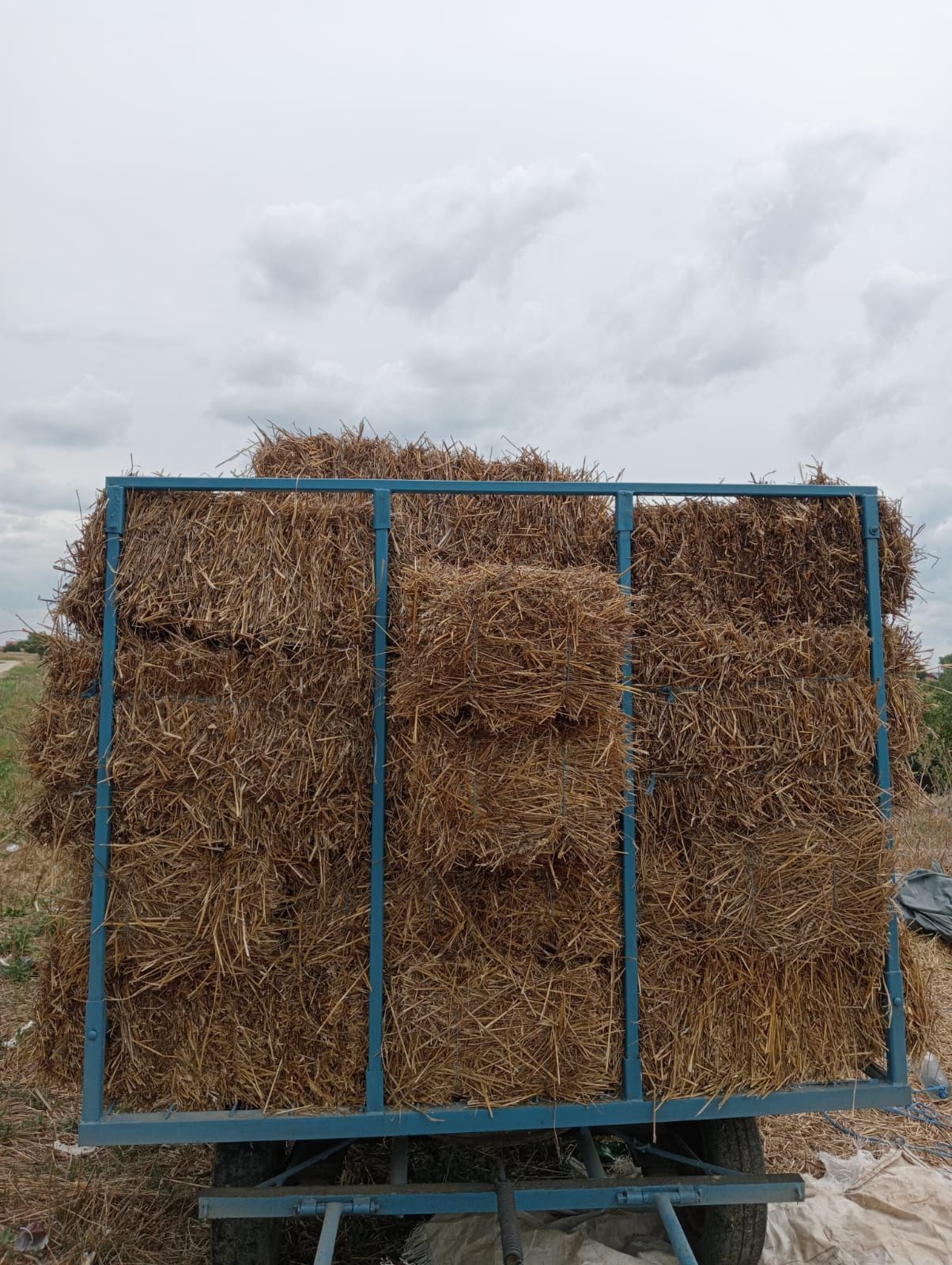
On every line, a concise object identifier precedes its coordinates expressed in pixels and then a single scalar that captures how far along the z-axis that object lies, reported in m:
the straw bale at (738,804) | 3.55
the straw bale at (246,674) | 3.43
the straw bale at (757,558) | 3.70
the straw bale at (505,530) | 3.59
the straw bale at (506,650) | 3.09
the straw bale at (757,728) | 3.56
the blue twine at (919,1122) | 4.92
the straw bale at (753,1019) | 3.53
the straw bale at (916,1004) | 3.83
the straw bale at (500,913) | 3.37
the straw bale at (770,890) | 3.54
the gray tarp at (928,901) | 7.94
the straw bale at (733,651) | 3.60
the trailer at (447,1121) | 3.34
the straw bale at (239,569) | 3.44
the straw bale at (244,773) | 3.38
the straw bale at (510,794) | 3.12
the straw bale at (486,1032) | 3.39
